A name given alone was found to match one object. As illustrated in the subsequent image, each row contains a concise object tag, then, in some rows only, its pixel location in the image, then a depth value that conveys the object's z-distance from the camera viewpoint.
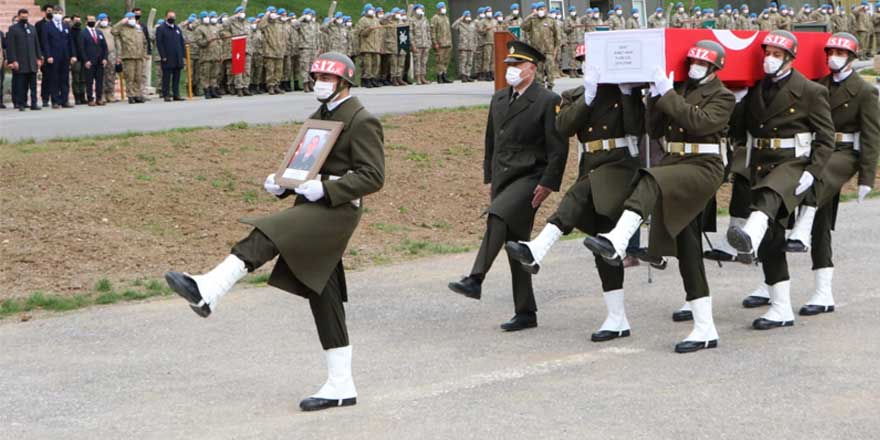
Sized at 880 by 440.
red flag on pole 45.27
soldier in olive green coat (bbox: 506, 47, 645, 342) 14.41
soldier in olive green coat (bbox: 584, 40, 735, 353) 13.65
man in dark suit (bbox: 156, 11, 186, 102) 43.38
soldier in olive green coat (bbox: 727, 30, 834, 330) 14.80
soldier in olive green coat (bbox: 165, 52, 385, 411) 11.49
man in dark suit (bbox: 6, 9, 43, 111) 39.51
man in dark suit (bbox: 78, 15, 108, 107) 41.03
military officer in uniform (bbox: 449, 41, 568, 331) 14.94
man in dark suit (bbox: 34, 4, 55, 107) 40.47
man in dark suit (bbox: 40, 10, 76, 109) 40.39
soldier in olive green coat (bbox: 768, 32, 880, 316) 15.92
